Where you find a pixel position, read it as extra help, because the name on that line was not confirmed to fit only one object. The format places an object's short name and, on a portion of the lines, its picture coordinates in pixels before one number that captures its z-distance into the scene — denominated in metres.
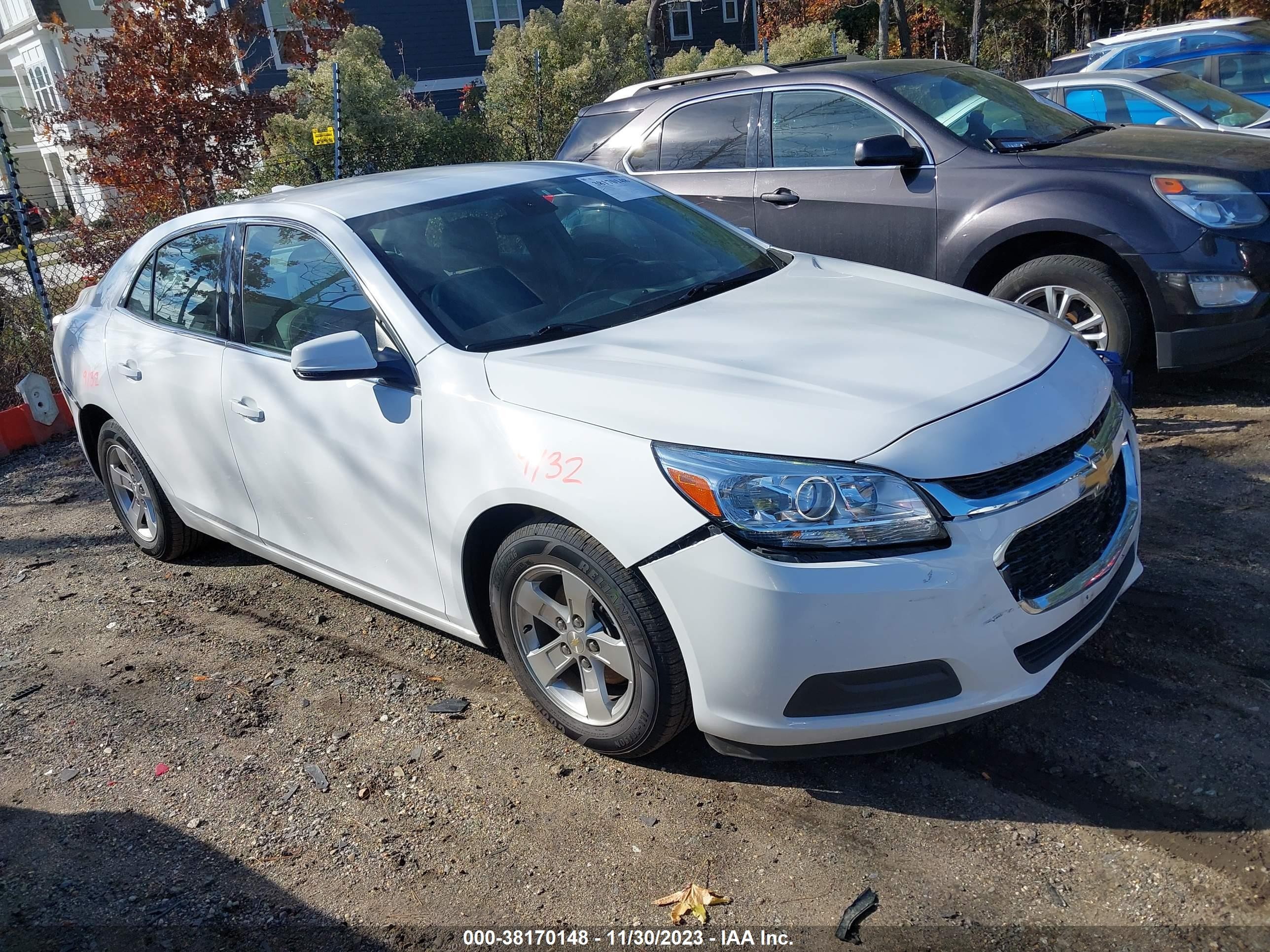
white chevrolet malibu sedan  2.63
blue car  9.95
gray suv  5.26
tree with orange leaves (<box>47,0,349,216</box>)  9.45
